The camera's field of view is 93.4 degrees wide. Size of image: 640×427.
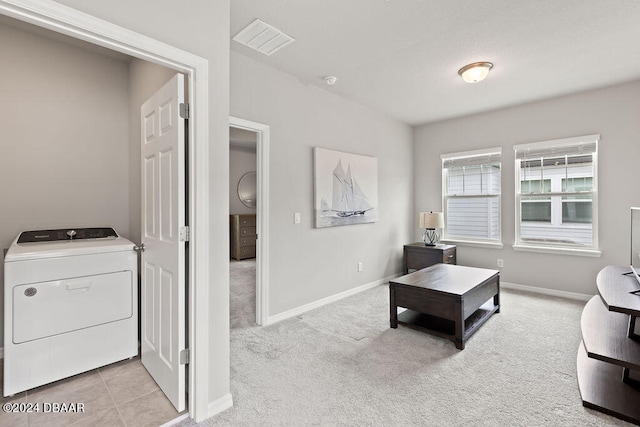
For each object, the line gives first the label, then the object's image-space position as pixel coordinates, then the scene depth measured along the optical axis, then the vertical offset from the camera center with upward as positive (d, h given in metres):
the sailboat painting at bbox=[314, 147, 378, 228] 3.60 +0.33
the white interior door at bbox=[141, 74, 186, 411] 1.74 -0.16
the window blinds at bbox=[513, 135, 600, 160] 3.79 +0.85
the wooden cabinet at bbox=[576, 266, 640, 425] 1.73 -0.84
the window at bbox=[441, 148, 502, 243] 4.58 +0.27
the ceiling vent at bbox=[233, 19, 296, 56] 2.40 +1.49
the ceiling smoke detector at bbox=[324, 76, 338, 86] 3.33 +1.50
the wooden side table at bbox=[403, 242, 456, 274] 4.44 -0.65
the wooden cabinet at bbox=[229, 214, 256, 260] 6.60 -0.48
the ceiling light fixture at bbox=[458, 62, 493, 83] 2.98 +1.41
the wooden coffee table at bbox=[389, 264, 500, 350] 2.62 -0.81
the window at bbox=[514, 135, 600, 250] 3.85 +0.25
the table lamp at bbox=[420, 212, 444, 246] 4.59 -0.13
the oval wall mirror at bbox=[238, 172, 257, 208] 7.20 +0.60
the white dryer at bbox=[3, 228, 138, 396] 1.89 -0.62
